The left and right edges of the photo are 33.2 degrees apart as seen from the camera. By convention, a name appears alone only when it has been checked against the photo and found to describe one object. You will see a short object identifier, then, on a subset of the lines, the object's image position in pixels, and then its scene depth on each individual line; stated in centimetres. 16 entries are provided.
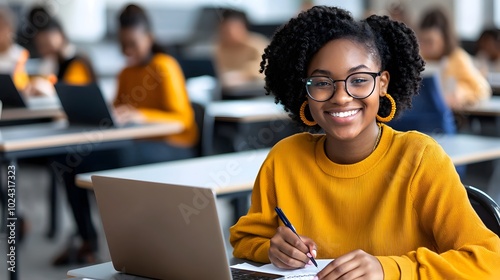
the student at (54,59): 490
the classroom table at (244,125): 421
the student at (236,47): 680
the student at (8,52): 568
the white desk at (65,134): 326
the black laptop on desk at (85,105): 354
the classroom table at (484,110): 428
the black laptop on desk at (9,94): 431
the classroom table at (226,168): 255
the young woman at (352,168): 142
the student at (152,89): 398
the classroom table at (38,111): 427
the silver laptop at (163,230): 126
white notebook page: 137
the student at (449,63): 445
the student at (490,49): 622
